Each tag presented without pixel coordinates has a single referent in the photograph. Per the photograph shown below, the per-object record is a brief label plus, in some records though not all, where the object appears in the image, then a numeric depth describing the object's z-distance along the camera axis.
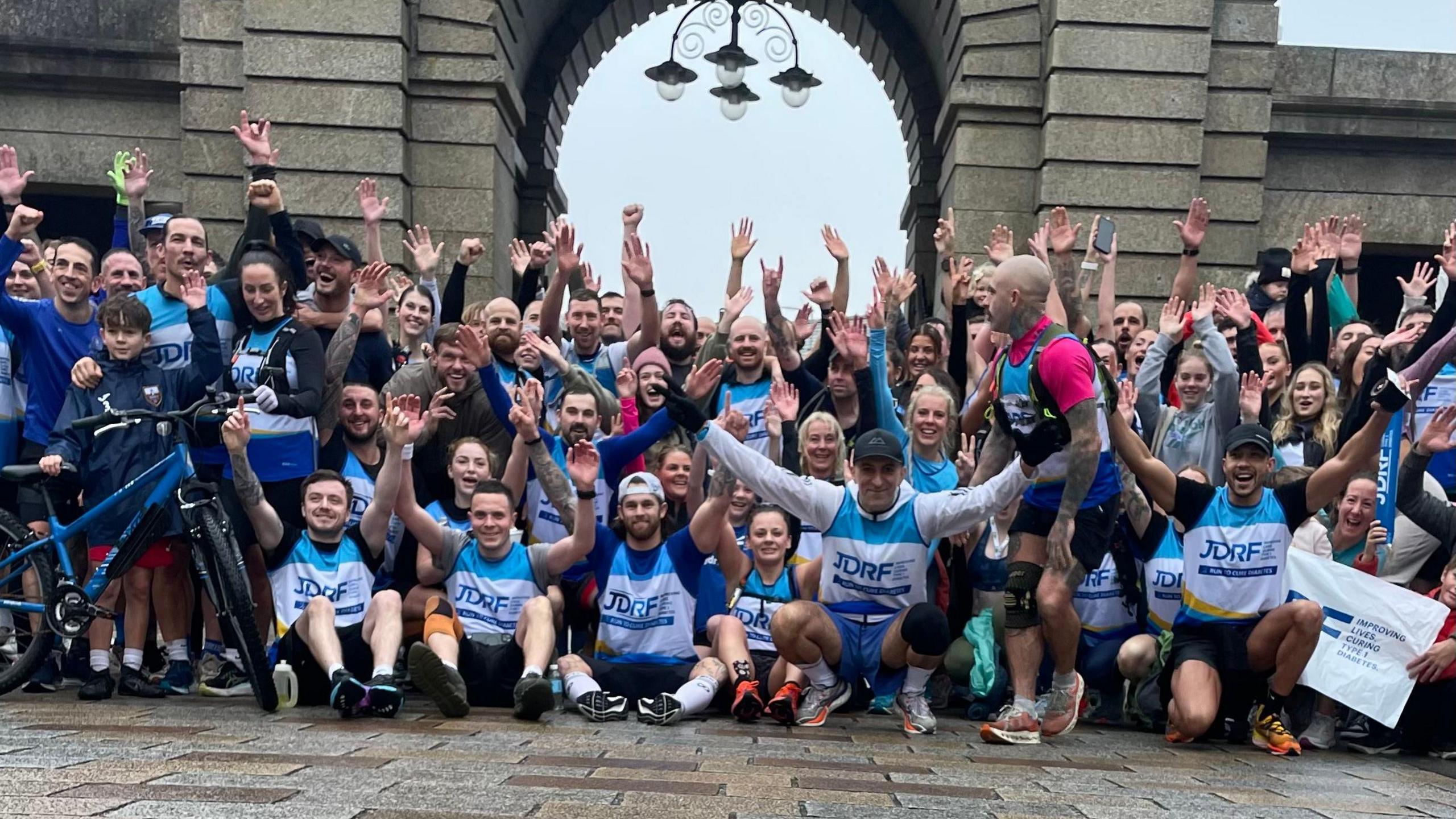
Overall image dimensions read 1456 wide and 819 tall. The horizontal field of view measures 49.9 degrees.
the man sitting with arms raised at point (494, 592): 7.17
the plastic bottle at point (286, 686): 6.89
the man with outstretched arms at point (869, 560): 7.00
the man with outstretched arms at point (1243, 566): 7.02
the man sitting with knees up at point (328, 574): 7.04
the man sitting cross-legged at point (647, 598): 7.29
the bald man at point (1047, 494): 6.50
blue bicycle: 6.75
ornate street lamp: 16.30
